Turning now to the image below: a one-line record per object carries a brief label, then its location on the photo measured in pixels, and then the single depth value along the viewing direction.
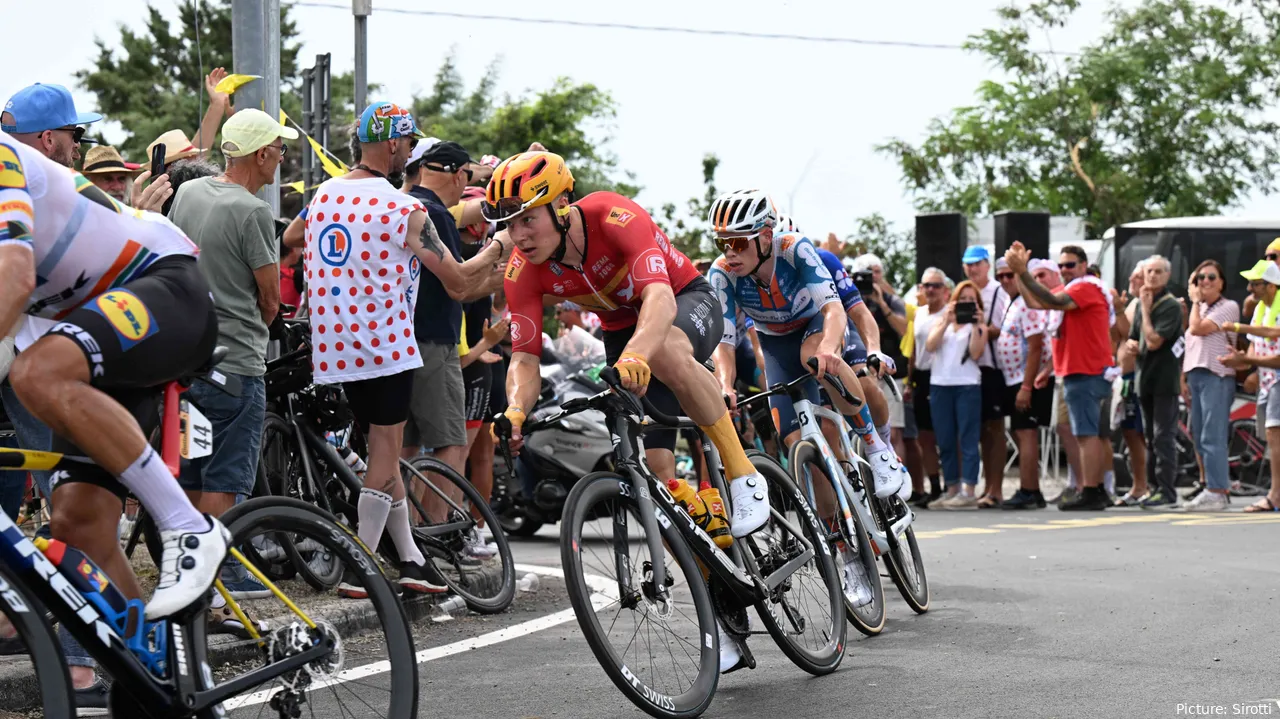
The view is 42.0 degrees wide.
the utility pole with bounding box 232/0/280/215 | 9.08
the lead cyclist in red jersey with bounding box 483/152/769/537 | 5.78
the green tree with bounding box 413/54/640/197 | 51.69
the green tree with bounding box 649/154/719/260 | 33.66
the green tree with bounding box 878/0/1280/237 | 44.06
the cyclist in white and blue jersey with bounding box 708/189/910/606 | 7.72
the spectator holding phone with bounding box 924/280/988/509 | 15.22
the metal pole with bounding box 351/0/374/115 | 12.47
